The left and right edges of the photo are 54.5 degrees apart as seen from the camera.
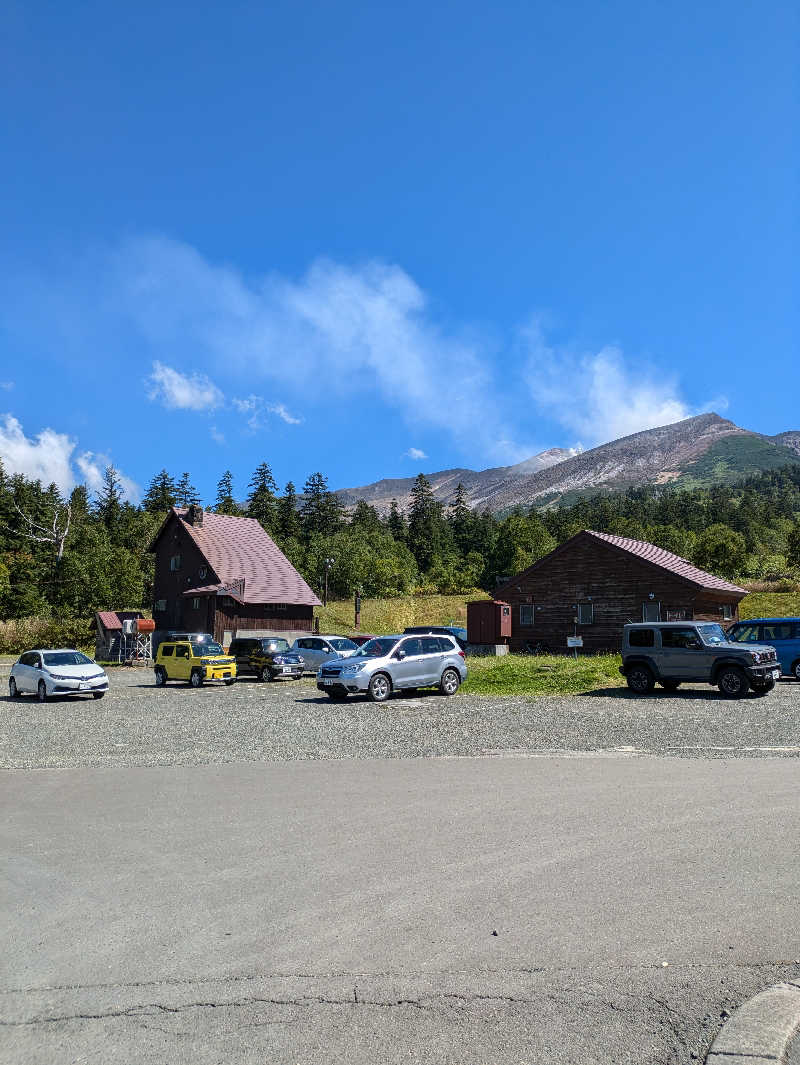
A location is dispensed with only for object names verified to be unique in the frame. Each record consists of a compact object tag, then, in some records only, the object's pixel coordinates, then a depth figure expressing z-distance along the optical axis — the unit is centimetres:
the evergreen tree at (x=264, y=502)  10938
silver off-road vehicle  2172
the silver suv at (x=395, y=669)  2284
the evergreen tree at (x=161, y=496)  11381
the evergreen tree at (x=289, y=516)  11069
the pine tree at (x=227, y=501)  11219
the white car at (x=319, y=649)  3344
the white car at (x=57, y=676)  2472
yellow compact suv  3000
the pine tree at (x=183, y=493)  11691
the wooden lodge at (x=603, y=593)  4000
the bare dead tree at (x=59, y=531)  6819
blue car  2720
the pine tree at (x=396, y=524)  13466
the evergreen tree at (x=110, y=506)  10855
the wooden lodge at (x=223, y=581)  4762
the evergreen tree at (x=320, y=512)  12194
